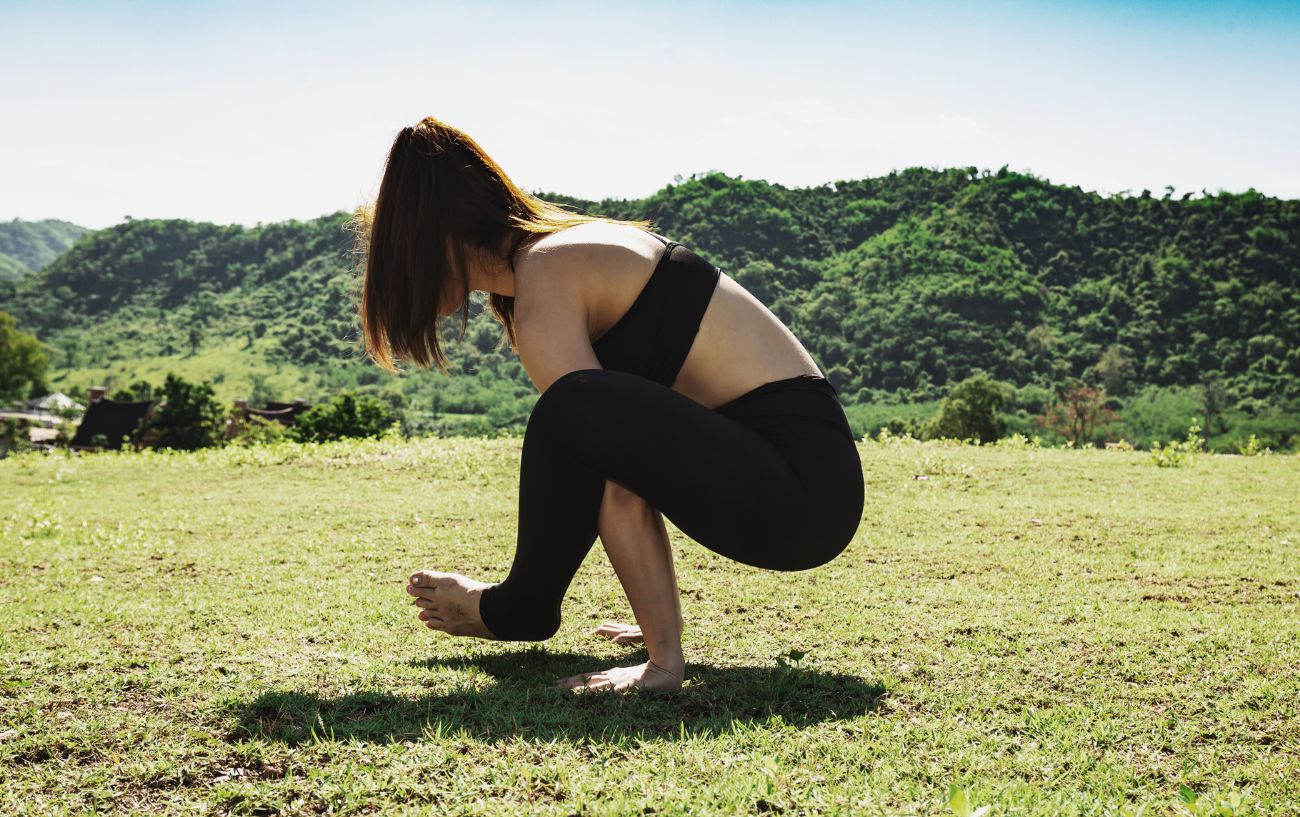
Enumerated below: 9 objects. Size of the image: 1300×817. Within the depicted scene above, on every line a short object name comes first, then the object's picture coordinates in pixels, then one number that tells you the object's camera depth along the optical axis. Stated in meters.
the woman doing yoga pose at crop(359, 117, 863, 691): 2.17
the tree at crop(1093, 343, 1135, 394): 49.38
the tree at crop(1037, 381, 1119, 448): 33.91
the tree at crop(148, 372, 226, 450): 32.50
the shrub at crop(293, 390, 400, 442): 17.59
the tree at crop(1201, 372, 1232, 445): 42.31
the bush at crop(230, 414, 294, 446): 30.53
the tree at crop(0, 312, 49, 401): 71.38
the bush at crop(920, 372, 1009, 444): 30.48
